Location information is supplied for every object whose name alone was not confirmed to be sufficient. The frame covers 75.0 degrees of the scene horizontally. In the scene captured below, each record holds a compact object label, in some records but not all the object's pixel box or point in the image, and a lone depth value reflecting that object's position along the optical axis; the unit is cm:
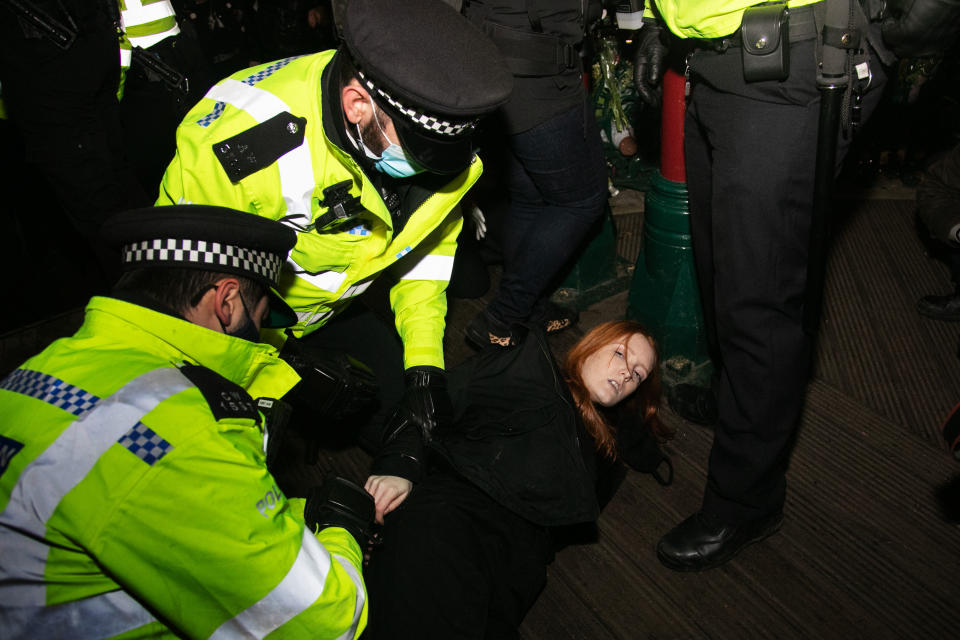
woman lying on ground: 156
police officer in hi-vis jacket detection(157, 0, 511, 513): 141
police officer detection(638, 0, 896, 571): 146
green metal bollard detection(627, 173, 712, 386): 238
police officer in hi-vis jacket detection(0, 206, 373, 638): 97
